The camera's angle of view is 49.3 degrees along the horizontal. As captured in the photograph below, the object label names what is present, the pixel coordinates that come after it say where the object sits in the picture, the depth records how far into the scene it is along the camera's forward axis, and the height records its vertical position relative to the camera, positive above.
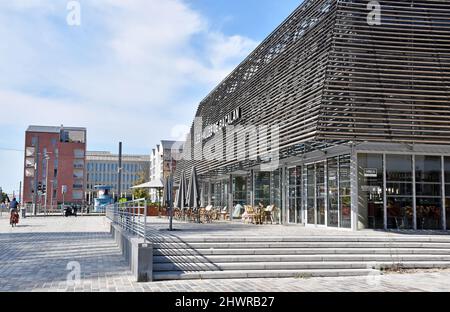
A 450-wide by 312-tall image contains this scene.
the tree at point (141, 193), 64.38 +0.95
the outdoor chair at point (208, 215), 23.66 -0.75
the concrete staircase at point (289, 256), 10.28 -1.23
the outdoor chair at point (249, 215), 21.24 -0.64
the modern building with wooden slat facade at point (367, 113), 14.52 +2.70
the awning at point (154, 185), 32.92 +1.01
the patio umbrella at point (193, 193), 17.83 +0.26
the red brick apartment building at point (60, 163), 99.12 +7.58
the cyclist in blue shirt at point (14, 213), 26.88 -0.77
